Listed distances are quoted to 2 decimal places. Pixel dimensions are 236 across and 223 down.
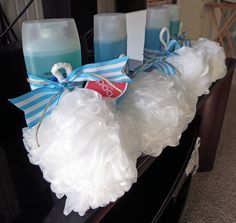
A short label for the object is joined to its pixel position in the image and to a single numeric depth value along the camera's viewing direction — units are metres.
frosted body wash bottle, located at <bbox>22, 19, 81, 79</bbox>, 0.44
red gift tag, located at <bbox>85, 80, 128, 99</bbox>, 0.43
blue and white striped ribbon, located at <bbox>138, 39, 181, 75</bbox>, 0.60
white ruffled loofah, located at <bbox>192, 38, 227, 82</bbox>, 0.75
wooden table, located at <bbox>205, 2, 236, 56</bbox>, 2.74
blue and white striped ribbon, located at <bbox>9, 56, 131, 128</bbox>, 0.41
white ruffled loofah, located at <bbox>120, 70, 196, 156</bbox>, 0.48
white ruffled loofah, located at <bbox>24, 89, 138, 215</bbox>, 0.35
